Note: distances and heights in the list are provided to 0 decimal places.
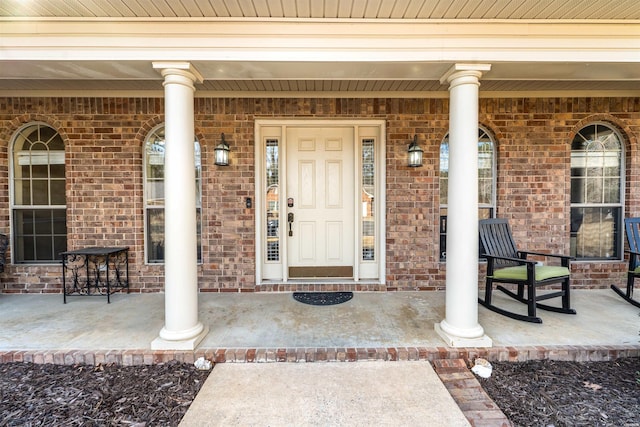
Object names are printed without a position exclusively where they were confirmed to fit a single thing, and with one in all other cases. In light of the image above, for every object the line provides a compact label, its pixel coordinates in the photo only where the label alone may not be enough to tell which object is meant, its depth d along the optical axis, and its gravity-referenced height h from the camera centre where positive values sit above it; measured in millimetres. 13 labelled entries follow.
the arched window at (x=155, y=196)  4023 +148
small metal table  3930 -794
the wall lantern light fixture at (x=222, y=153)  3797 +644
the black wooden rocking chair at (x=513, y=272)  3010 -650
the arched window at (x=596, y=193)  4066 +165
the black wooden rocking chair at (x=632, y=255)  3433 -523
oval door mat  3603 -1046
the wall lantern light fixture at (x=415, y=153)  3822 +636
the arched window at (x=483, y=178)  4078 +364
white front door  4098 +68
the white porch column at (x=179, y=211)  2543 -25
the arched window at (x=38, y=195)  3984 +170
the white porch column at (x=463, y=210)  2576 -28
